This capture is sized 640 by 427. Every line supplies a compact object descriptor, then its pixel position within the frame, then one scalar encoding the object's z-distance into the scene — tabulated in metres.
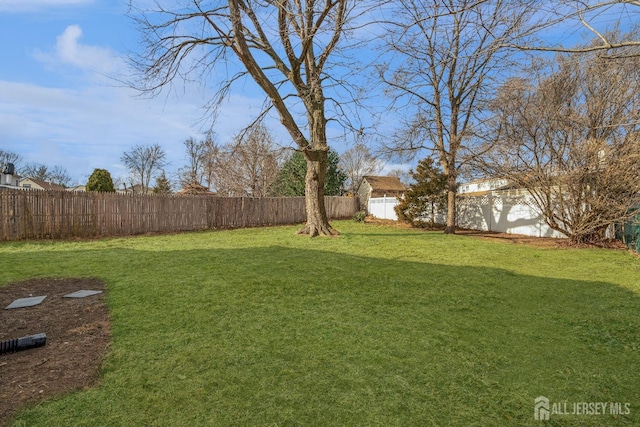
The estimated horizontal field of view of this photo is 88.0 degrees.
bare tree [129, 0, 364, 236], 8.26
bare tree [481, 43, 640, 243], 8.73
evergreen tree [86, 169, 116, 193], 21.84
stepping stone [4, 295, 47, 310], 3.81
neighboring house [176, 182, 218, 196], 22.12
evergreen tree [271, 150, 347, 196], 23.77
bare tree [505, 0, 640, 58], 2.90
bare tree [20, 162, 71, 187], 40.72
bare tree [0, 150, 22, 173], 36.07
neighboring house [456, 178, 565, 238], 12.29
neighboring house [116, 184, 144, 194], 35.10
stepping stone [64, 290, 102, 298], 4.21
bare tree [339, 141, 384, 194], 38.94
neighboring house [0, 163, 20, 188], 23.62
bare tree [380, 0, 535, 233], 12.30
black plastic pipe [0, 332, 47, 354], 2.62
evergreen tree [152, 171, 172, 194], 31.12
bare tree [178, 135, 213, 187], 29.74
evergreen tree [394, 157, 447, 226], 15.29
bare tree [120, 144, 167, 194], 35.56
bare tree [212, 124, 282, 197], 22.60
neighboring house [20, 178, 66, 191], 35.34
